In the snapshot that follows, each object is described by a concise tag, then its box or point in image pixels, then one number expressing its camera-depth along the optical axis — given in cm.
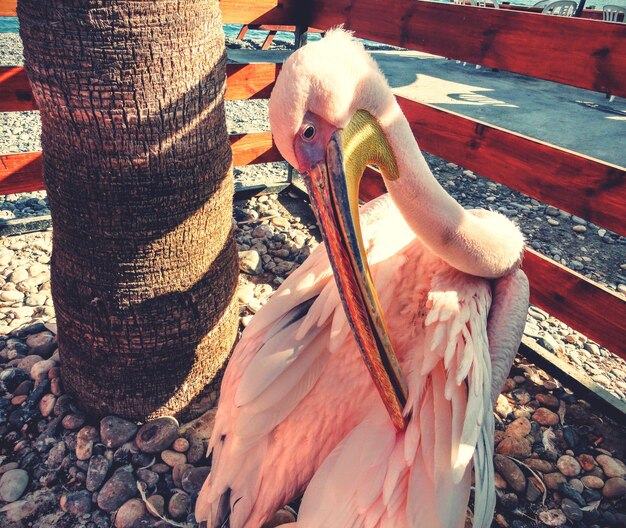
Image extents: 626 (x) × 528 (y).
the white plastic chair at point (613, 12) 816
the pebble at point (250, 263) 281
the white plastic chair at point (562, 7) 858
